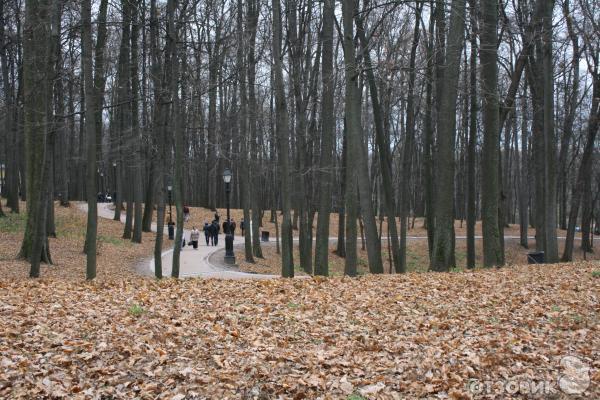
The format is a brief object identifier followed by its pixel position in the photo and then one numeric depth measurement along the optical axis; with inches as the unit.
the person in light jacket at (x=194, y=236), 1131.0
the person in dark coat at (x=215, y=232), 1255.5
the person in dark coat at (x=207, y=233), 1261.0
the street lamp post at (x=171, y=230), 1267.2
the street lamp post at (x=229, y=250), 938.7
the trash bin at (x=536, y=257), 680.4
